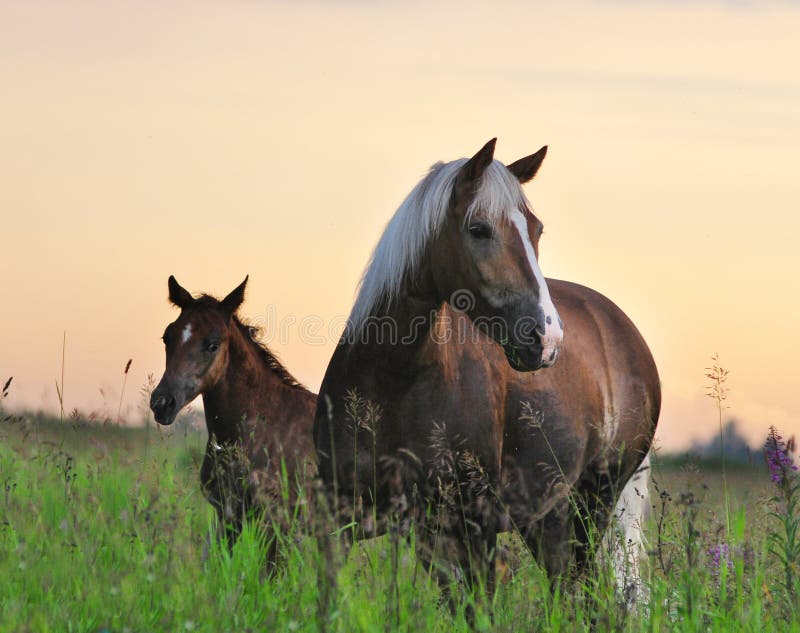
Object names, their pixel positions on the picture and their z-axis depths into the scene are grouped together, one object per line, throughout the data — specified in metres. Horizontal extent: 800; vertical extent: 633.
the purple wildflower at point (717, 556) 12.44
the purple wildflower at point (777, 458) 8.84
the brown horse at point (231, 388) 15.68
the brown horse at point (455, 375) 10.52
